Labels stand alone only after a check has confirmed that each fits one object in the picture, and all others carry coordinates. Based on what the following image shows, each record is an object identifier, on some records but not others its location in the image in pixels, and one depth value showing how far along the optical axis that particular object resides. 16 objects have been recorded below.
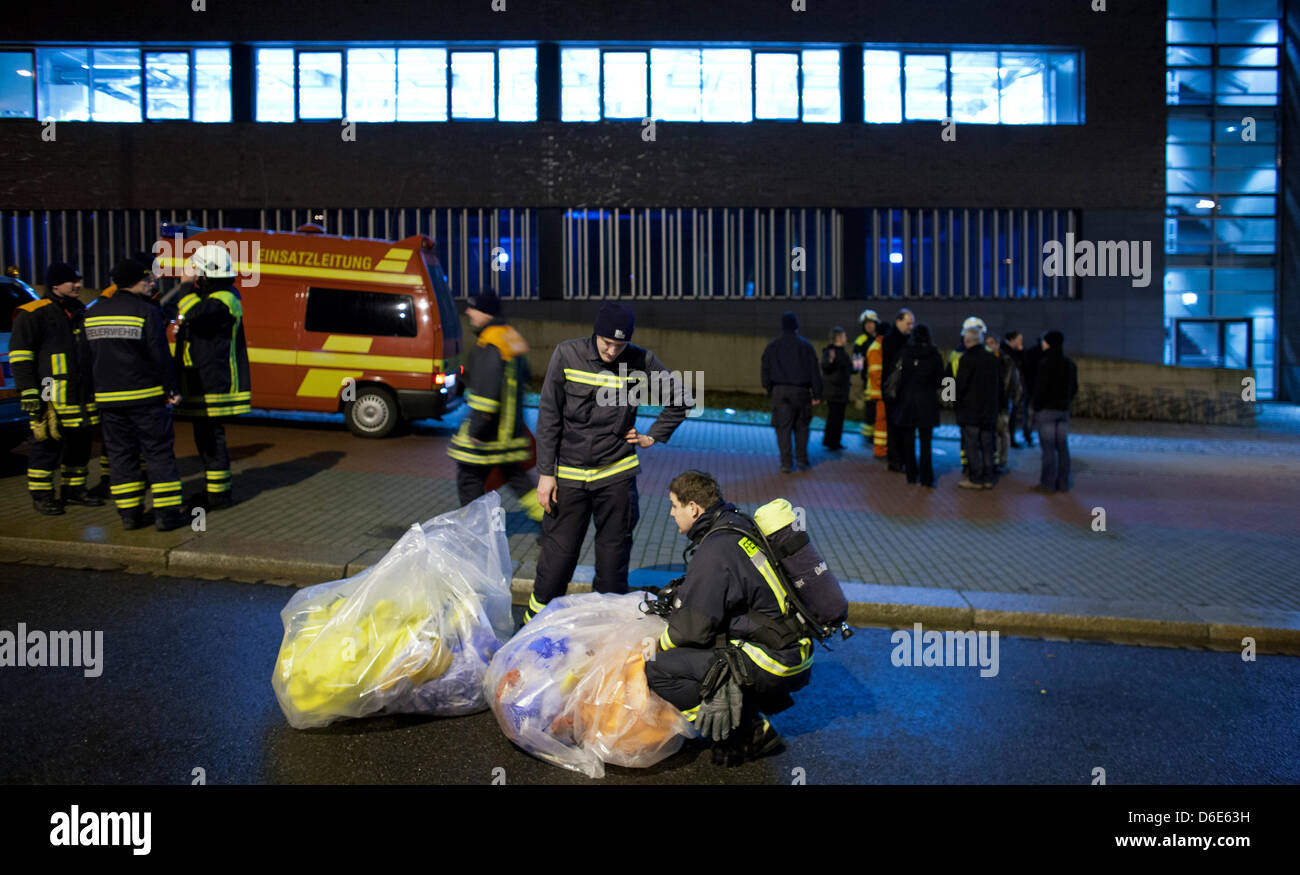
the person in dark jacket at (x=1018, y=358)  13.88
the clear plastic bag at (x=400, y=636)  4.27
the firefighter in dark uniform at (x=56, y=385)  8.24
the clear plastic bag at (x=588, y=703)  4.07
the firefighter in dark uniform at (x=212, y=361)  8.16
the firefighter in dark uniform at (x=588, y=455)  5.41
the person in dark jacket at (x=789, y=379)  11.47
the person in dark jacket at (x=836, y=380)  13.26
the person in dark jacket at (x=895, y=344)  11.82
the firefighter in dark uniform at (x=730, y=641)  3.98
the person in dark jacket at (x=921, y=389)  10.83
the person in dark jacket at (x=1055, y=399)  10.77
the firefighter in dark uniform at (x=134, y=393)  7.45
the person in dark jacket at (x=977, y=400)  10.88
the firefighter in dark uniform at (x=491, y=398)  6.78
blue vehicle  9.48
